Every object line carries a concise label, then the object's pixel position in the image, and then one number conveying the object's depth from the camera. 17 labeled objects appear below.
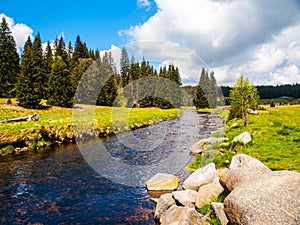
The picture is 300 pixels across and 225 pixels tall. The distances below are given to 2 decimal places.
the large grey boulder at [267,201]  5.03
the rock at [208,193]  8.49
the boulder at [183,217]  7.37
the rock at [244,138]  15.16
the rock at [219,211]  6.79
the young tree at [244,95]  25.01
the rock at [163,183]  11.68
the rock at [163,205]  8.85
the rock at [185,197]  8.97
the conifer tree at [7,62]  57.62
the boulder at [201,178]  10.67
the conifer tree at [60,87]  51.22
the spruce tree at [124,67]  91.16
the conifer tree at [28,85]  43.81
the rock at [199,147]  18.69
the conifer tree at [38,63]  47.26
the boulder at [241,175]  6.72
